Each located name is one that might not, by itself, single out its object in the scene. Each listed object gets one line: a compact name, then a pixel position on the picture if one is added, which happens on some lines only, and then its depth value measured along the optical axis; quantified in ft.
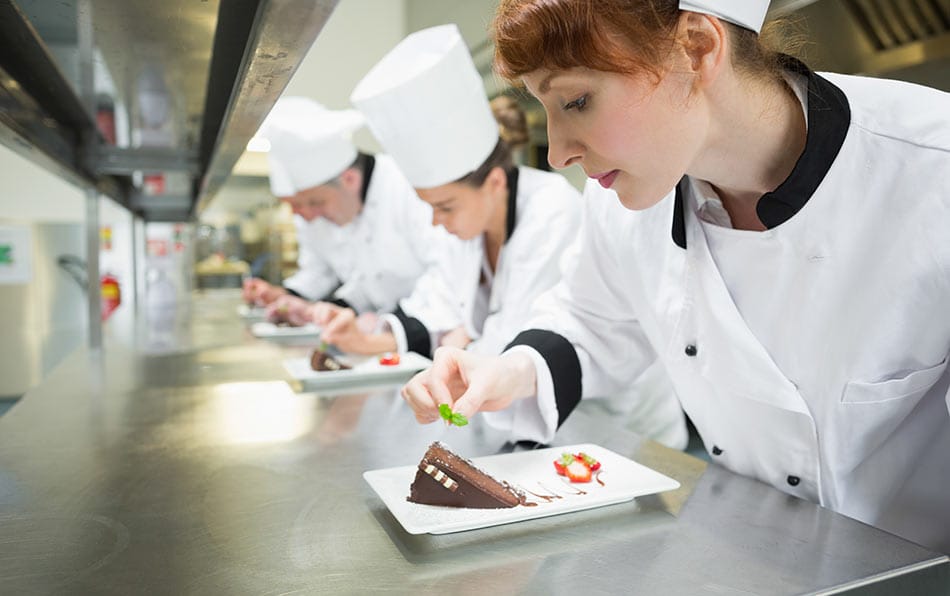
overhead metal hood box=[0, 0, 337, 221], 2.48
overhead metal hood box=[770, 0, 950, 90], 5.57
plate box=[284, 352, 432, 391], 5.03
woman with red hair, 2.58
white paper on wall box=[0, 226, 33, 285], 14.34
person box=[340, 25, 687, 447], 5.88
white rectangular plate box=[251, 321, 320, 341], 7.74
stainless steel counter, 2.05
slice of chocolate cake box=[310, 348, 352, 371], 5.25
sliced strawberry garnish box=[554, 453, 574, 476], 2.86
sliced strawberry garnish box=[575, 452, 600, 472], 2.90
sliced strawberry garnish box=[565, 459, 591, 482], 2.80
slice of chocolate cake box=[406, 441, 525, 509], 2.48
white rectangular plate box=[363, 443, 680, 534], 2.36
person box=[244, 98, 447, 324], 8.79
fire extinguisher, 15.98
